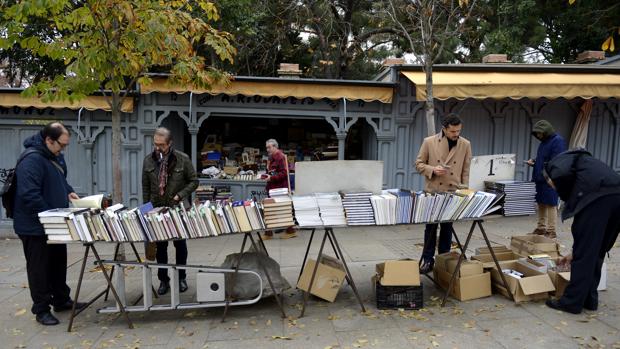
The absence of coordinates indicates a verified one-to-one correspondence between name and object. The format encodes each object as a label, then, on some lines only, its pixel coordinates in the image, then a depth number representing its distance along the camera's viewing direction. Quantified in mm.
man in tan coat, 5090
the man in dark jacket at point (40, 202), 4129
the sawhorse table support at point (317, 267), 4358
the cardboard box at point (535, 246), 5453
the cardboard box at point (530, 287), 4516
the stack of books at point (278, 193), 4540
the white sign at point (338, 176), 4453
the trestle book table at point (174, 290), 4199
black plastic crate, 4484
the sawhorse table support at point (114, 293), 4119
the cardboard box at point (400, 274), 4457
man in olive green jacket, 5102
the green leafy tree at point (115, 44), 5543
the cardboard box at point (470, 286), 4668
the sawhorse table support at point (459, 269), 4570
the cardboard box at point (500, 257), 5324
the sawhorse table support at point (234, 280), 4301
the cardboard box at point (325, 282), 4617
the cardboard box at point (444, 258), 4957
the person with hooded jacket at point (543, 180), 6227
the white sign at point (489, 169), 4844
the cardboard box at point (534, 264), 4770
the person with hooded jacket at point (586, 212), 4043
